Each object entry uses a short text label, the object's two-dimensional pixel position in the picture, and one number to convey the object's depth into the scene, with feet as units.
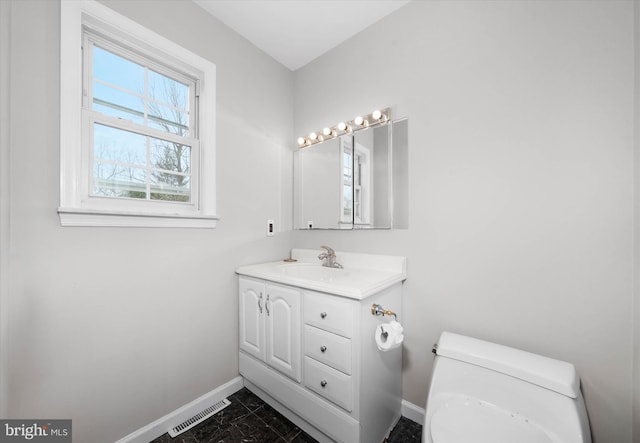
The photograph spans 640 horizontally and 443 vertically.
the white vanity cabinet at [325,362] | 3.92
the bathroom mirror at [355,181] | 5.28
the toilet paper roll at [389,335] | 3.88
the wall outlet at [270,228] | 6.66
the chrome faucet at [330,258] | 6.00
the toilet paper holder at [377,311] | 4.12
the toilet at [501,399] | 2.84
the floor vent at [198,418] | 4.75
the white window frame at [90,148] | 3.72
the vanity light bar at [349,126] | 5.41
